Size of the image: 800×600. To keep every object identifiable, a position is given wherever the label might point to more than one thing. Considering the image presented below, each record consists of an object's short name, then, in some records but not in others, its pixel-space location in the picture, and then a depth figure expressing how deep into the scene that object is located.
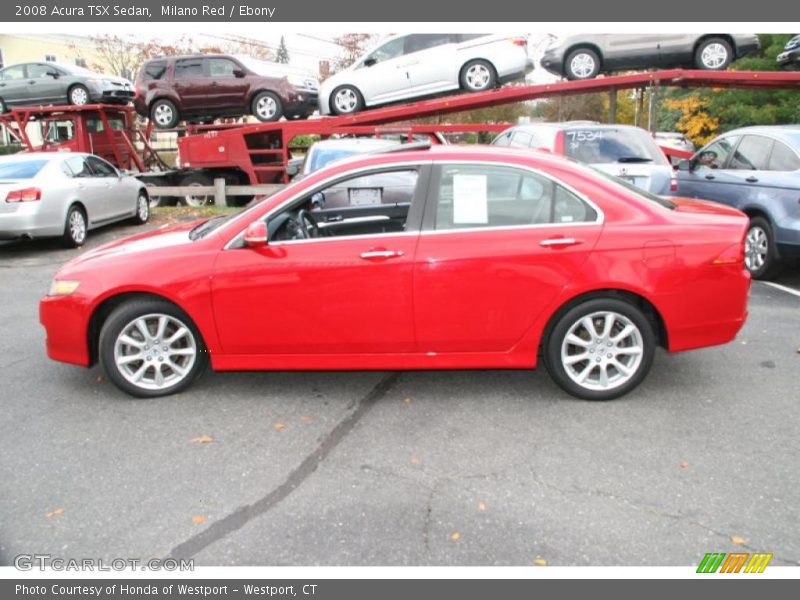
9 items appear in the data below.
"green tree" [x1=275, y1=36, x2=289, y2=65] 62.16
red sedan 4.05
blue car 7.02
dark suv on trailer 14.79
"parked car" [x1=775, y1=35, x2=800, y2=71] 13.42
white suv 13.00
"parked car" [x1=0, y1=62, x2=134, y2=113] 16.77
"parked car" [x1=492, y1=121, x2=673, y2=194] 8.49
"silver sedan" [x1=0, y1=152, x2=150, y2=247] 9.40
